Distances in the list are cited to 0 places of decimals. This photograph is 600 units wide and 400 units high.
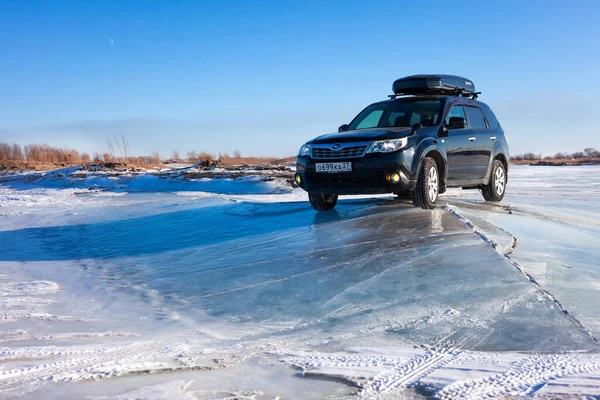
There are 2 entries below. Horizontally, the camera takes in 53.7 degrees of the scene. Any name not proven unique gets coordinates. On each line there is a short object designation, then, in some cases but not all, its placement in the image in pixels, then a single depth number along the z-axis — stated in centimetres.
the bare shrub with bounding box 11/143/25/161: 4031
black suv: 705
